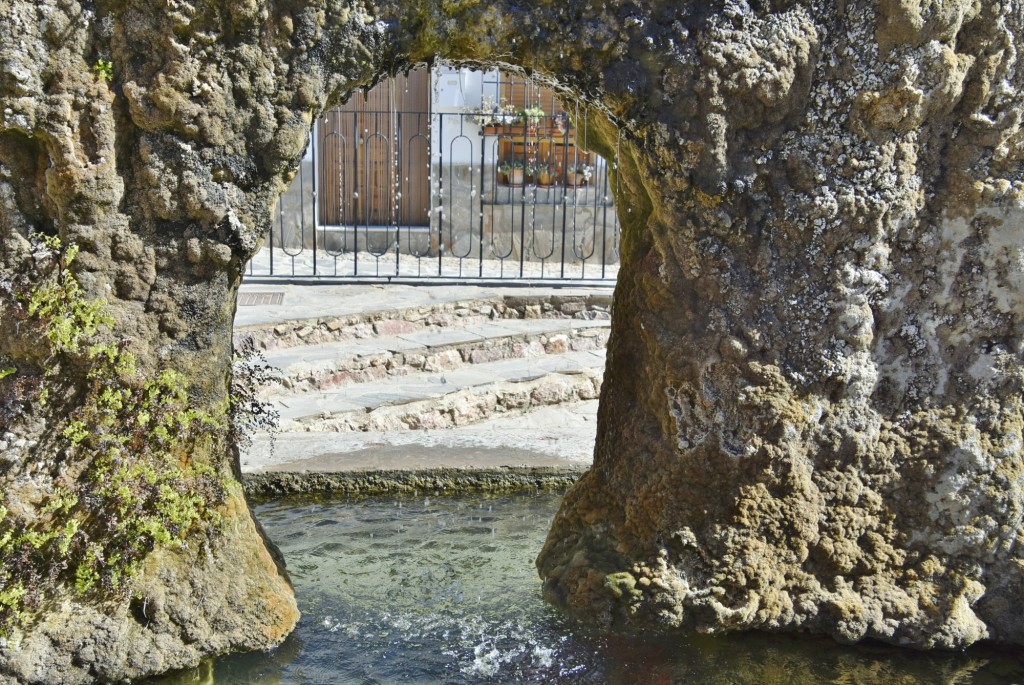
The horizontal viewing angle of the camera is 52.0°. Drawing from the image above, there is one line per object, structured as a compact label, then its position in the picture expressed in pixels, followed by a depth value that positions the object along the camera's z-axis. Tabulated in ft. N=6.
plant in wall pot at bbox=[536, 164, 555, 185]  33.12
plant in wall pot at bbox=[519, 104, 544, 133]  28.81
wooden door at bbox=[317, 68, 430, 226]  36.01
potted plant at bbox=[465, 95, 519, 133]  30.98
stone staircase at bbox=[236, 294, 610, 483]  16.39
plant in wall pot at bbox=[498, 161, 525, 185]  33.58
